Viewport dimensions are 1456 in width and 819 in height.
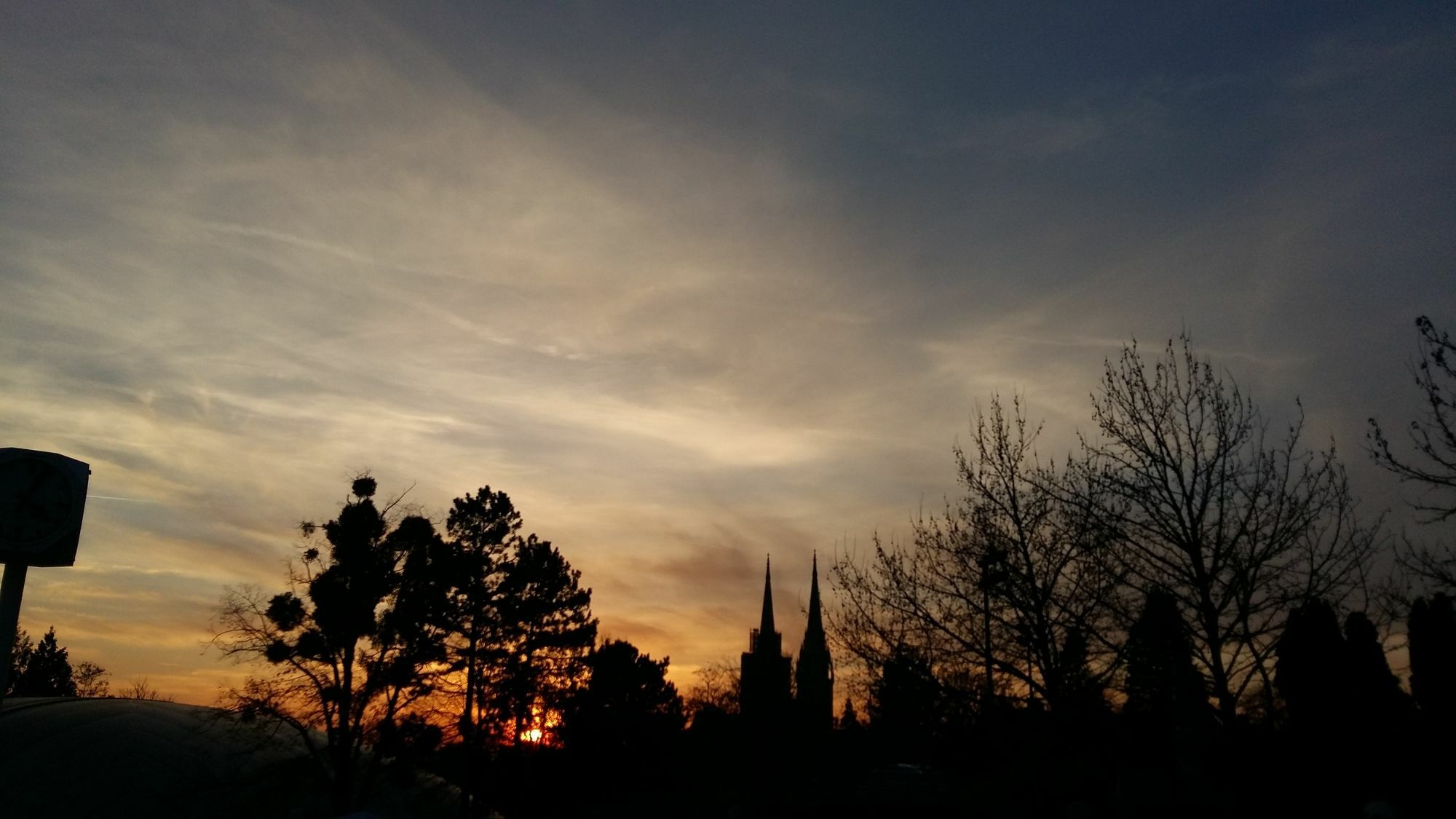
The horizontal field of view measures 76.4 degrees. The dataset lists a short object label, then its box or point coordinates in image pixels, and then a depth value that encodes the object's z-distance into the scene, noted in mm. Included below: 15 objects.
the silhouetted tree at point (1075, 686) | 15070
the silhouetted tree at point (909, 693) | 15477
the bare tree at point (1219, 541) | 14500
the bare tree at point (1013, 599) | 15383
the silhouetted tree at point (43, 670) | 81688
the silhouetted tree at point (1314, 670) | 16555
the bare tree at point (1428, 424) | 12797
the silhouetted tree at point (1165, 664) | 14555
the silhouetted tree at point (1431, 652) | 34125
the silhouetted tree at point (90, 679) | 89875
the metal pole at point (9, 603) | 5695
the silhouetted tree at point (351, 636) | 38469
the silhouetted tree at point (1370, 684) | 24516
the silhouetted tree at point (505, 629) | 44469
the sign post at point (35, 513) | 5961
